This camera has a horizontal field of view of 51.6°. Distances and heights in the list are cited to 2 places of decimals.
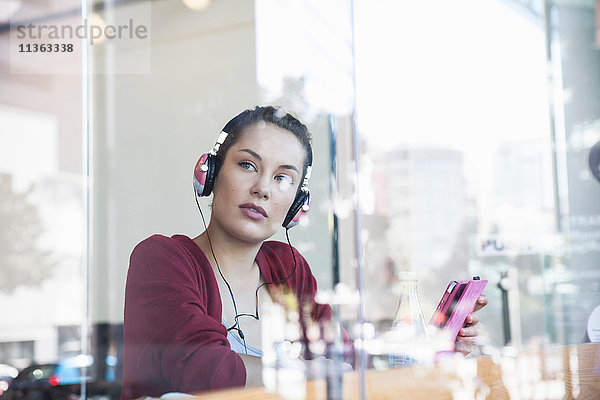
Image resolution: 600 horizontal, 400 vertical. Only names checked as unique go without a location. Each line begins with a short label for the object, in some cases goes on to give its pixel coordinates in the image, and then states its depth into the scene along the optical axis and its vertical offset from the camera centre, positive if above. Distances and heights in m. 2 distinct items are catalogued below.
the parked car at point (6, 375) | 3.10 -0.72
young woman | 1.43 -0.08
